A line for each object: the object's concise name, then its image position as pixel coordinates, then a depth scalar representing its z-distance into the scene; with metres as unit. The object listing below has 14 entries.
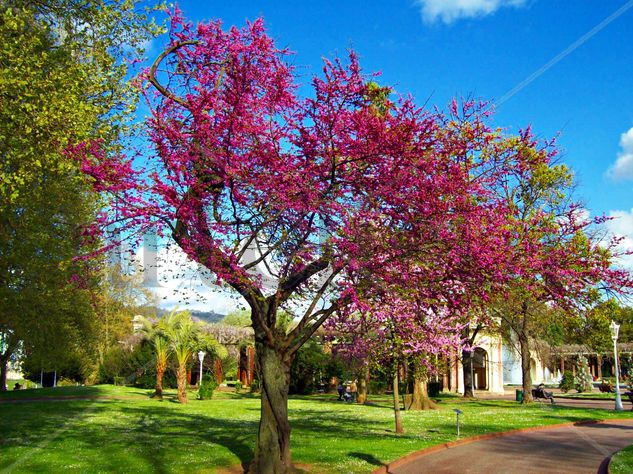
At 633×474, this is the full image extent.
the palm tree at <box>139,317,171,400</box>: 34.59
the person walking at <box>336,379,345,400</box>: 41.43
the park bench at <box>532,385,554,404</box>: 38.64
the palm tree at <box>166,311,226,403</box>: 33.28
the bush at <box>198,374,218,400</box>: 37.01
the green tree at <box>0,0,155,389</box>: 11.70
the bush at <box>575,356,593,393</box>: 46.46
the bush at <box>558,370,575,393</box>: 47.03
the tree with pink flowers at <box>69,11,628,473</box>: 11.39
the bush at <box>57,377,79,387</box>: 59.34
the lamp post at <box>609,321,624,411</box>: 30.41
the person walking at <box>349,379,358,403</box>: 39.94
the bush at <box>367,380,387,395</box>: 50.25
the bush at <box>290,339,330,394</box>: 48.06
